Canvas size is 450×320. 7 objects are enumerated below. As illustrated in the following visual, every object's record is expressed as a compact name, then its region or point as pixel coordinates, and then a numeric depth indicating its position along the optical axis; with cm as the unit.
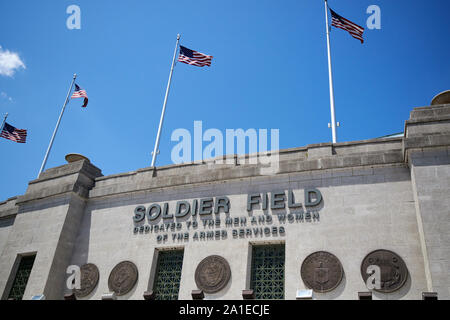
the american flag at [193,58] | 2328
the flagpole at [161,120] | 2119
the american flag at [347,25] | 2036
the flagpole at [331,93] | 1814
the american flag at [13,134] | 2491
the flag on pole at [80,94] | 2500
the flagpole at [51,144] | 2365
